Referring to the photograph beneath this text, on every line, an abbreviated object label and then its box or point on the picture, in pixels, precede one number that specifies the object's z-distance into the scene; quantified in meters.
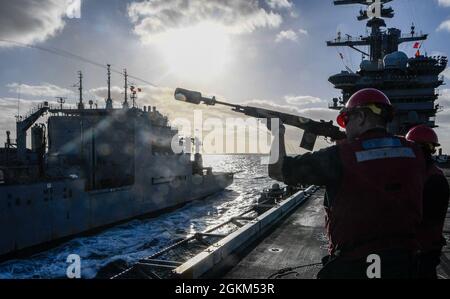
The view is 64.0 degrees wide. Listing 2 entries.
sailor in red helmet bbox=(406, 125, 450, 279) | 3.75
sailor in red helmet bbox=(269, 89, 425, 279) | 2.28
